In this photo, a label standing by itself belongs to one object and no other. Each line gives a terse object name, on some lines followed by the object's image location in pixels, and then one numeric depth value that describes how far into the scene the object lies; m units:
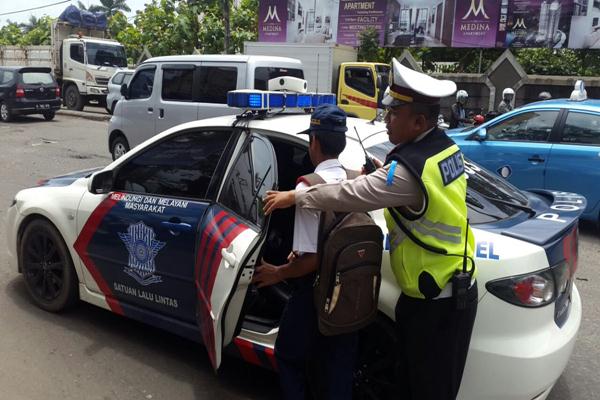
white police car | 2.34
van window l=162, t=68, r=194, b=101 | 9.14
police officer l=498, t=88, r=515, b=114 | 9.91
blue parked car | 6.16
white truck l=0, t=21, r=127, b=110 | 19.91
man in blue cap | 2.26
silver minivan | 8.80
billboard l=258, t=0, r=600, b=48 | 16.00
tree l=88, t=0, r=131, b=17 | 55.67
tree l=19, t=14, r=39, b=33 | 55.34
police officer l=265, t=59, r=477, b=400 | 2.05
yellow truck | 14.54
